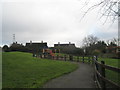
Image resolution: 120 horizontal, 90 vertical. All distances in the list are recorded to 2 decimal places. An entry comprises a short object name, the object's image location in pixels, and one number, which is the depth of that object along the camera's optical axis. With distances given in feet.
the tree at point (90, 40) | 120.76
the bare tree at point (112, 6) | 11.05
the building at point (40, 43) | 164.36
